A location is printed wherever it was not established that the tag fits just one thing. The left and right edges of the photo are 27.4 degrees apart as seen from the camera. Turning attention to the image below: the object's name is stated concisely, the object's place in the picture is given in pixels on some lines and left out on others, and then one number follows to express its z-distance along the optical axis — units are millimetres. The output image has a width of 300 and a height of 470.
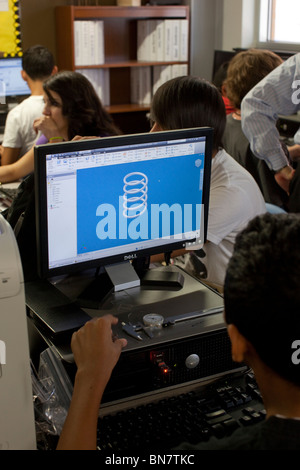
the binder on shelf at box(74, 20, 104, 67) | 4551
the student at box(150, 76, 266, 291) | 1800
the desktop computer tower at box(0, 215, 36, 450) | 984
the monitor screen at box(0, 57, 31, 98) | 4477
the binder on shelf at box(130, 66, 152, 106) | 5078
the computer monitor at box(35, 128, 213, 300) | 1393
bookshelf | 4586
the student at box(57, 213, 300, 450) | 834
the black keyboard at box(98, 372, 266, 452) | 1146
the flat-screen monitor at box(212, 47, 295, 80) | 4595
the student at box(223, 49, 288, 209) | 3154
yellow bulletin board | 4555
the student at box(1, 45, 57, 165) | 3551
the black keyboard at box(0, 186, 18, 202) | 2441
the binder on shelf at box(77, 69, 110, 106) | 4779
